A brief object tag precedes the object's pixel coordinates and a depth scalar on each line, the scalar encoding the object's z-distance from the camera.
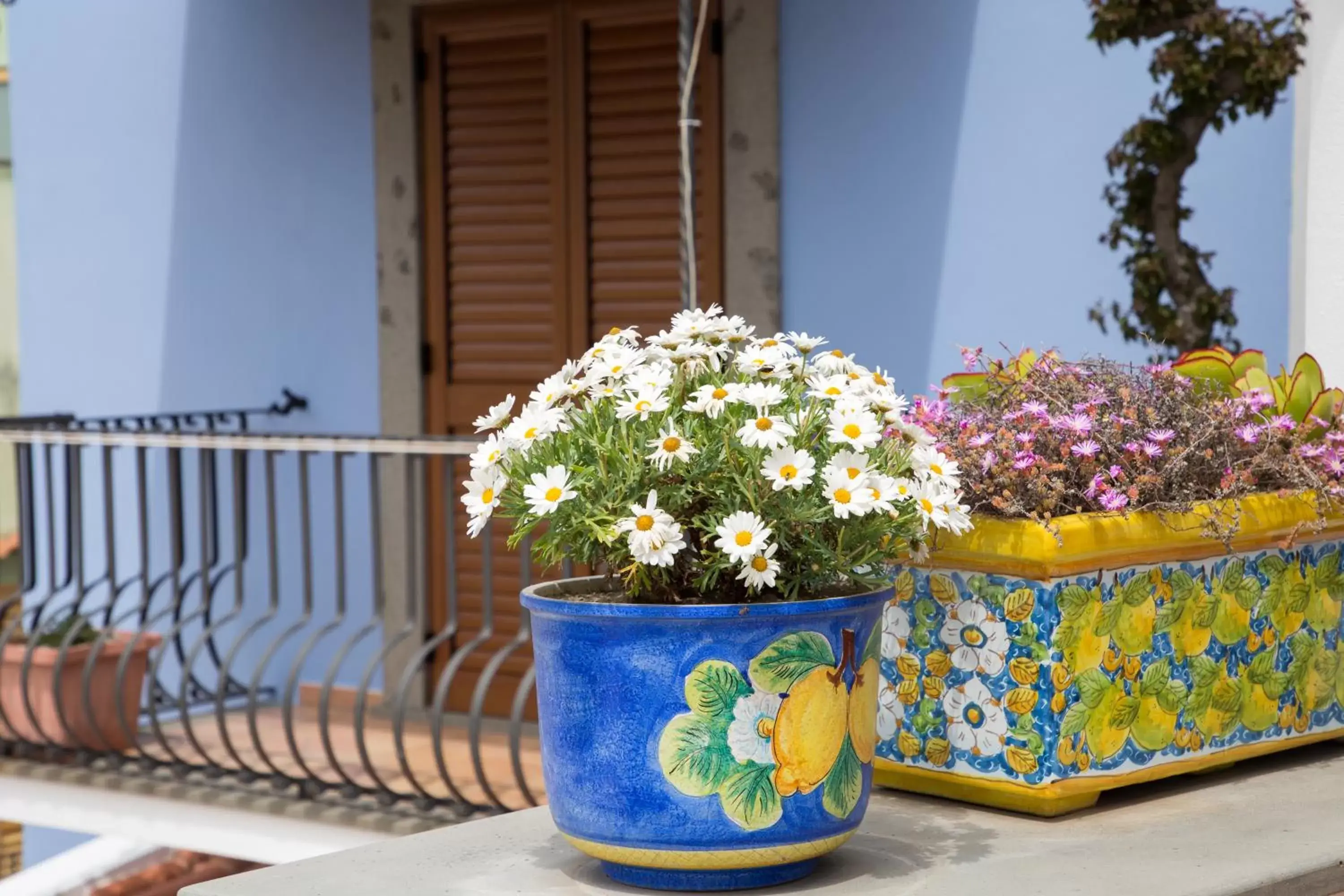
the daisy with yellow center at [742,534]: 1.25
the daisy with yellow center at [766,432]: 1.27
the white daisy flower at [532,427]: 1.34
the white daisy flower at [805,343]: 1.42
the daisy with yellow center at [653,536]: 1.25
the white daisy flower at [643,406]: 1.31
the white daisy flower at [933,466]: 1.37
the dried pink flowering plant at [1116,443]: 1.56
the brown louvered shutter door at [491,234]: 5.41
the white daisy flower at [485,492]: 1.35
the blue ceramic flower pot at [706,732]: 1.27
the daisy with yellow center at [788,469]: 1.26
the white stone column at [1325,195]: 2.01
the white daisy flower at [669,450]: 1.27
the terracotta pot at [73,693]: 4.79
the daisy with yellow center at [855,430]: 1.30
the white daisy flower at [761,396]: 1.29
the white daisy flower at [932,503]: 1.34
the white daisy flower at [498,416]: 1.39
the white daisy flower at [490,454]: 1.35
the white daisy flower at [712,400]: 1.31
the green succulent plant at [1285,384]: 1.75
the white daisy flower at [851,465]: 1.29
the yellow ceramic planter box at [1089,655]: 1.50
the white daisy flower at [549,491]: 1.28
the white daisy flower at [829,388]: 1.34
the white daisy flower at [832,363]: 1.41
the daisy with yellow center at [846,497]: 1.27
